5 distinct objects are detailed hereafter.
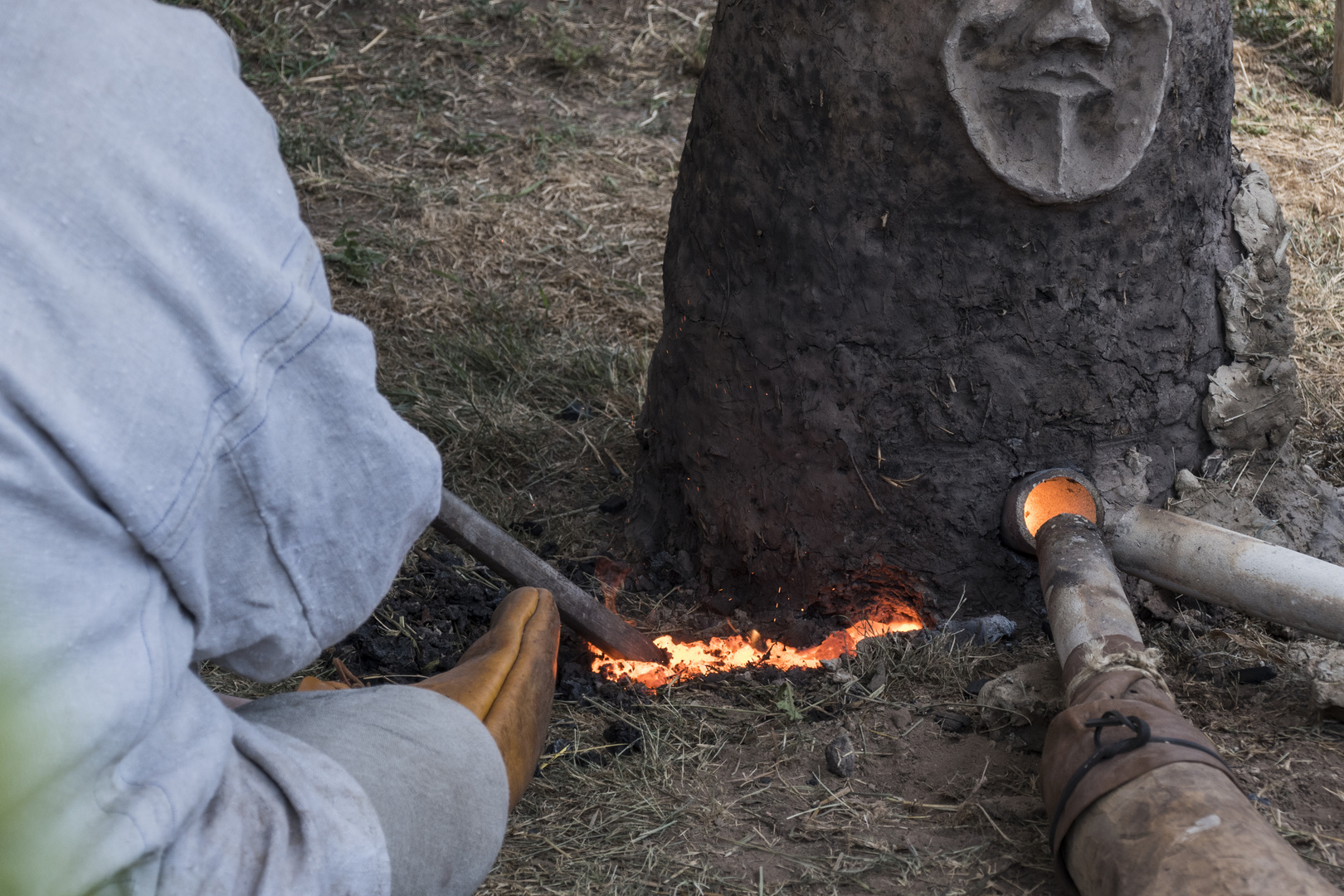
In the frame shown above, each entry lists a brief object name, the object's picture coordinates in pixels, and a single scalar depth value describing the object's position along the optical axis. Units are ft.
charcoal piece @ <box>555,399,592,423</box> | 12.56
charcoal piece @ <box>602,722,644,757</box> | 7.91
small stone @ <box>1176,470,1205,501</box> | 8.94
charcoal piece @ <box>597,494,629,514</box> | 11.02
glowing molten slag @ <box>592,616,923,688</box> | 8.87
